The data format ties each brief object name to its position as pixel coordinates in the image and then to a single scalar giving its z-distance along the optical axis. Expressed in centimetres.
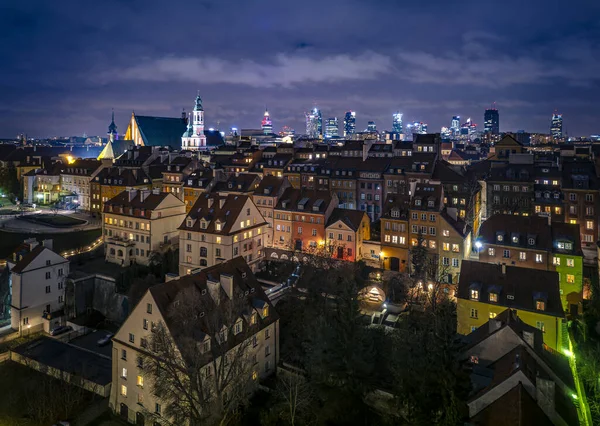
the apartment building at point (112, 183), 8275
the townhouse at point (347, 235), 5600
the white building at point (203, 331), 2841
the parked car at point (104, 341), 4556
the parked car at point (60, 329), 4898
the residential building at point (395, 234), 5482
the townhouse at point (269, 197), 6438
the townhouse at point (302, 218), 5912
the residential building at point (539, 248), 4500
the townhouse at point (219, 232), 5366
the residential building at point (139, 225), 6138
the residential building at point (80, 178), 9225
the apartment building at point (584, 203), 6072
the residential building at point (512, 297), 3522
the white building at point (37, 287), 4894
